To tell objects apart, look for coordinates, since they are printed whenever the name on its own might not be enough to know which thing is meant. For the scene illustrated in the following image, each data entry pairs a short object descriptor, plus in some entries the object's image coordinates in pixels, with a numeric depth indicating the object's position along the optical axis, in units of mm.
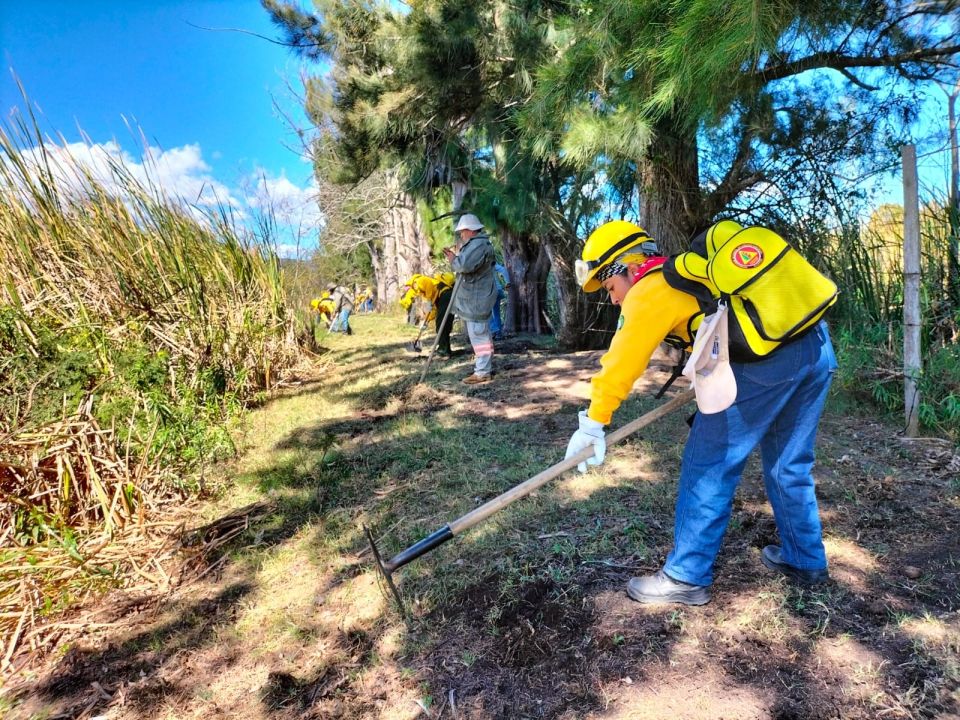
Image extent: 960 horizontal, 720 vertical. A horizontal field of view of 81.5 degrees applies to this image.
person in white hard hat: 6000
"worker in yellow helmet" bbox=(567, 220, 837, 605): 1888
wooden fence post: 3512
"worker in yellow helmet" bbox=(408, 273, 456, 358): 8211
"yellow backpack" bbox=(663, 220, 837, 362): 1768
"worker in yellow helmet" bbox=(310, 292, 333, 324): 11938
